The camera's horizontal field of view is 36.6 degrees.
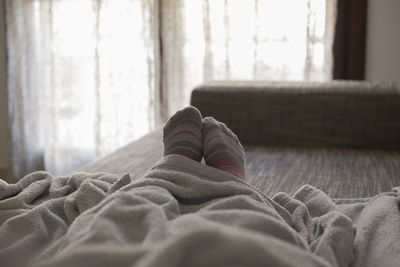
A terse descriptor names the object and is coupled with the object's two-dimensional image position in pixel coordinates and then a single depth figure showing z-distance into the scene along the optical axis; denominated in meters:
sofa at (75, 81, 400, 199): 1.89
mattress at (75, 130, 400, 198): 1.51
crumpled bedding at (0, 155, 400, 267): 0.58
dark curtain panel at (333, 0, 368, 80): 2.87
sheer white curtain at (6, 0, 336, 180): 3.00
